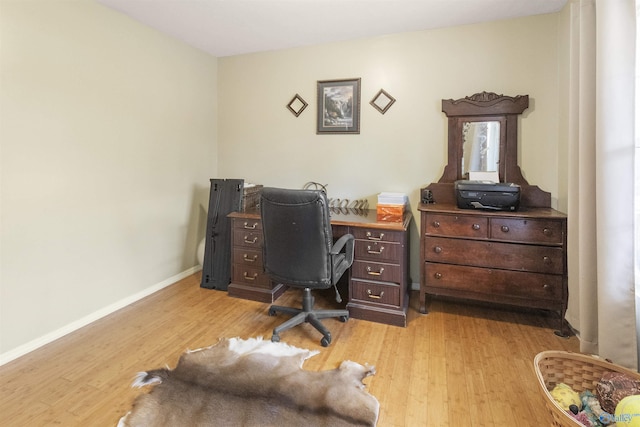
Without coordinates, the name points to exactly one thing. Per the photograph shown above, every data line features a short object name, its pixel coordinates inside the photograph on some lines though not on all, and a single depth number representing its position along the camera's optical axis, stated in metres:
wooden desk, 2.50
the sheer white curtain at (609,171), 1.63
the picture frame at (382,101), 3.15
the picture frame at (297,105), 3.48
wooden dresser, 2.35
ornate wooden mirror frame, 2.79
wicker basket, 1.53
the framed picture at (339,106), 3.27
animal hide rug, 1.54
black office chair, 2.09
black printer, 2.46
